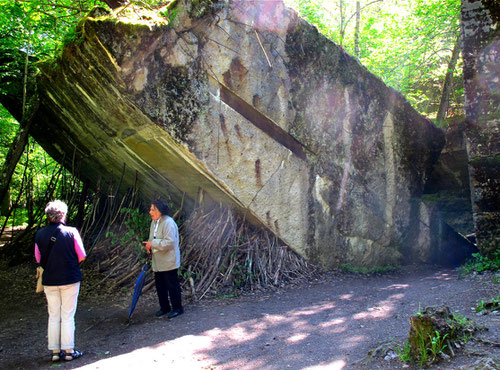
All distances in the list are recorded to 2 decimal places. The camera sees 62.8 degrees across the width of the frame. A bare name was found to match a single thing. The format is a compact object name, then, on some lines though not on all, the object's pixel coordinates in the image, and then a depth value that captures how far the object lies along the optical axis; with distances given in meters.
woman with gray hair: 3.65
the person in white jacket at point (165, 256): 4.64
